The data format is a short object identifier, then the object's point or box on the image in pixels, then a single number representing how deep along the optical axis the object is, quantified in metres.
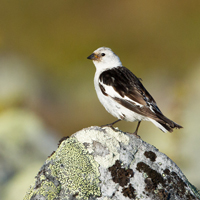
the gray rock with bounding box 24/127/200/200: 7.20
